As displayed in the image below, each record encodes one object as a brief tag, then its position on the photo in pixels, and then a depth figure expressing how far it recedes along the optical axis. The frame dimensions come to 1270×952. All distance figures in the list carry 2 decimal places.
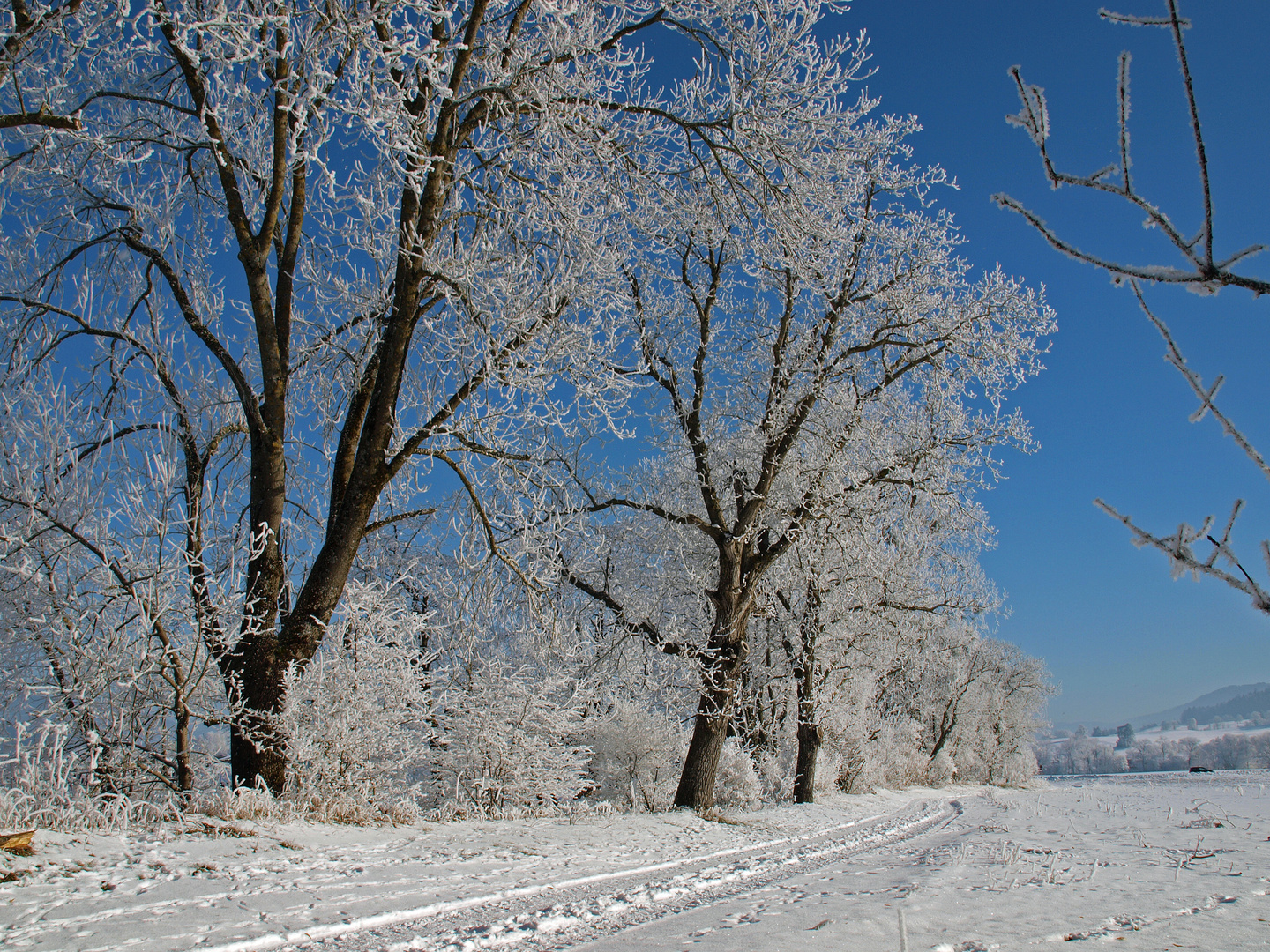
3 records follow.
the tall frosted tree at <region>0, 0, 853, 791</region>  5.39
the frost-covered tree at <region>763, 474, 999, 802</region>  12.32
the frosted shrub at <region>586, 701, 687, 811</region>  12.87
